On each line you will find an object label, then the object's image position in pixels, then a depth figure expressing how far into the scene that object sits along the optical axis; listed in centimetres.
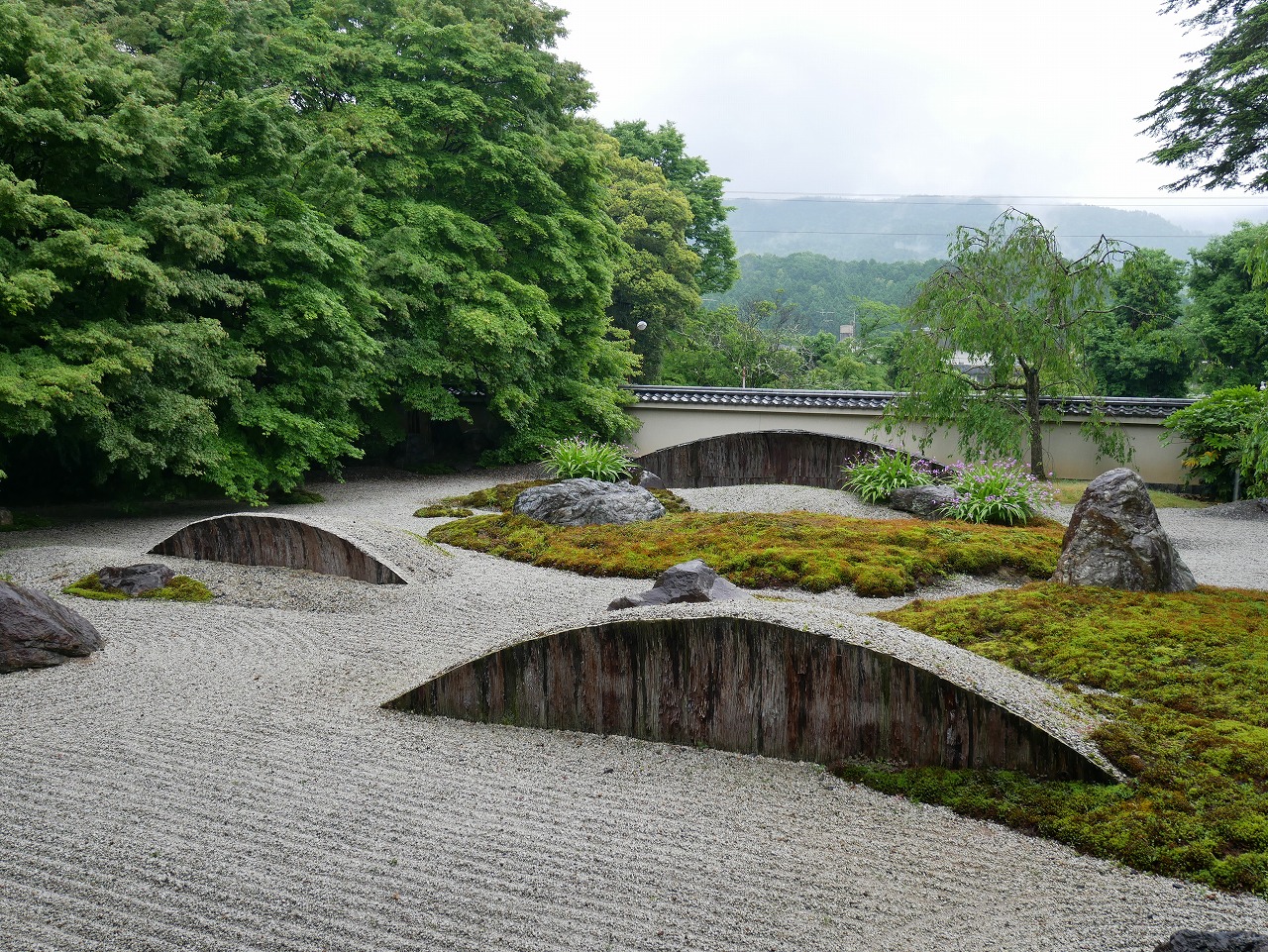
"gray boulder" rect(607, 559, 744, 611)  612
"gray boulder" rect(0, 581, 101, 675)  529
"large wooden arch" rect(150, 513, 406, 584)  768
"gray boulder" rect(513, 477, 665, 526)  1002
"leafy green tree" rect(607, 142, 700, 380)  2175
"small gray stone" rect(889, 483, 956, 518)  1097
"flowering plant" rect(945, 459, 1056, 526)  1024
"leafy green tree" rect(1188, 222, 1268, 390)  1981
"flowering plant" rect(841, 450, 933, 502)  1196
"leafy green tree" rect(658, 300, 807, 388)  2616
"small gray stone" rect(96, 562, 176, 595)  712
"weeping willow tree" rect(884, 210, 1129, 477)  1317
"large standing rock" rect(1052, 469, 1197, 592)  616
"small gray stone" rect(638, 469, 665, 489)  1361
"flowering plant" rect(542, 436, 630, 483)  1325
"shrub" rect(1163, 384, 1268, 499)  1316
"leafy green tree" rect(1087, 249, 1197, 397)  2109
